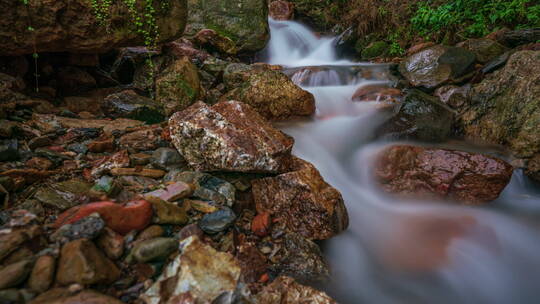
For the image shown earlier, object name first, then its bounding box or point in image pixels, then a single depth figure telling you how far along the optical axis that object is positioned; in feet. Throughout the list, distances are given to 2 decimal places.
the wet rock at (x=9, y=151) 7.18
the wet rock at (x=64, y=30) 9.96
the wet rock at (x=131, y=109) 11.85
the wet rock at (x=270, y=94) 13.75
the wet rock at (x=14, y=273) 3.94
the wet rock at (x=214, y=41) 21.88
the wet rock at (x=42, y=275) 4.06
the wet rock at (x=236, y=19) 25.94
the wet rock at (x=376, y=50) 28.17
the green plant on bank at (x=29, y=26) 9.86
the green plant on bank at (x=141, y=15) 11.33
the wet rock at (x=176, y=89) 12.73
